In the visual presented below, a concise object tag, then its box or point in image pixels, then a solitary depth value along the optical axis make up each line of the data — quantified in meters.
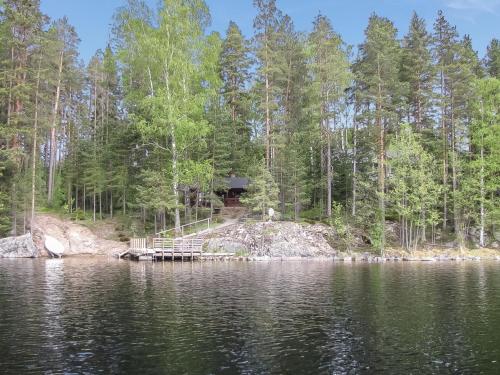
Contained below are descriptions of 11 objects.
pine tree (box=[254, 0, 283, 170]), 48.41
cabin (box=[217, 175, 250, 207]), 60.41
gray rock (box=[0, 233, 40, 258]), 43.09
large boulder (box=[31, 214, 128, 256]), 45.72
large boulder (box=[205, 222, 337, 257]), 43.94
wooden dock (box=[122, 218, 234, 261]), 42.44
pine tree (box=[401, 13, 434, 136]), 49.47
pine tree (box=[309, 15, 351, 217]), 47.97
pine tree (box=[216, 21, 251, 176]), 56.91
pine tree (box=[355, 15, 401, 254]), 44.81
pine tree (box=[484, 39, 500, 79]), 55.56
